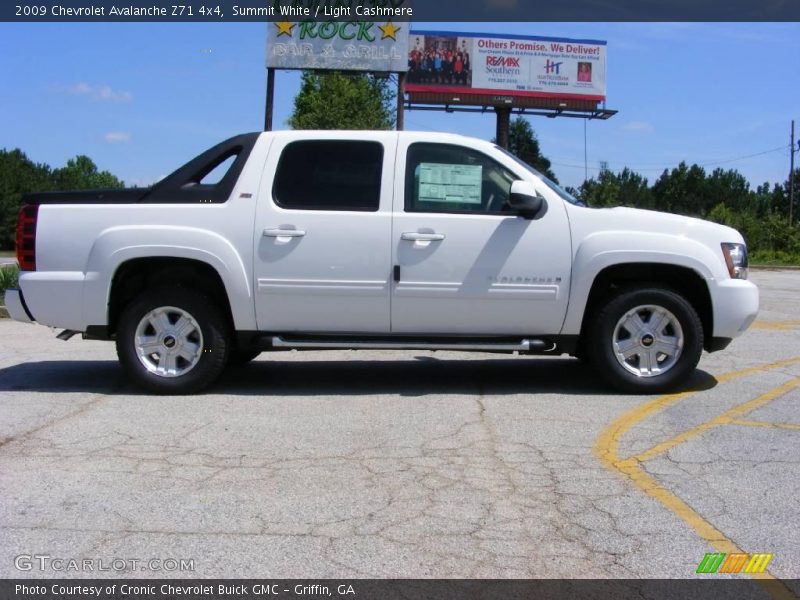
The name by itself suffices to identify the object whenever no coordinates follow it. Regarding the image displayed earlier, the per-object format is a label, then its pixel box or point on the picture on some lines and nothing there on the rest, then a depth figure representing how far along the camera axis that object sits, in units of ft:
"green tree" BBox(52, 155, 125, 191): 247.70
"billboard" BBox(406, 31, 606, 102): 142.20
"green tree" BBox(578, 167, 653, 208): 181.88
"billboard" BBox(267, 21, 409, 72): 69.36
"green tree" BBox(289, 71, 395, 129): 120.37
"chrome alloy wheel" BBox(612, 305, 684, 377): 21.30
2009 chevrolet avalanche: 20.80
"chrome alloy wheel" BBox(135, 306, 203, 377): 21.40
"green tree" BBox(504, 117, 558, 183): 250.98
